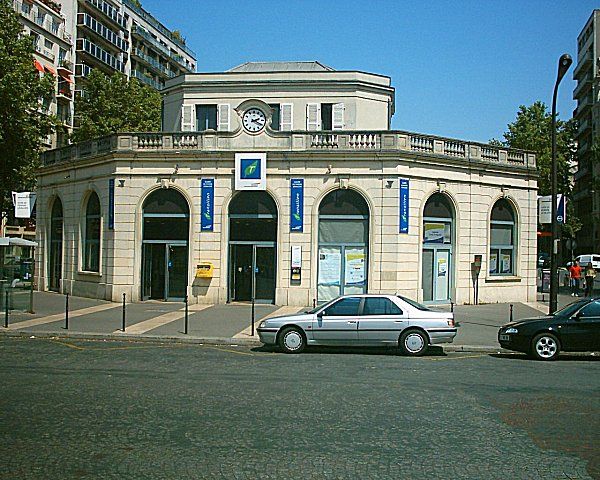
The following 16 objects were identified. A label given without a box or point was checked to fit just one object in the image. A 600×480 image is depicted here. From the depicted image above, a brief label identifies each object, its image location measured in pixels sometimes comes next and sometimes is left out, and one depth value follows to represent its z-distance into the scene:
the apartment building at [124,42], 68.56
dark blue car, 15.73
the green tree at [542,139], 60.44
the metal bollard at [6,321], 20.92
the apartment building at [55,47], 60.16
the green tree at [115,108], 48.41
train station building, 27.88
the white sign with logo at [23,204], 27.77
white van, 56.16
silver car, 16.45
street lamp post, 21.36
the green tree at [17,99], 29.52
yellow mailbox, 28.44
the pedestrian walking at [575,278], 37.47
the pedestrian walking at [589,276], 32.78
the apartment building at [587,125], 78.98
